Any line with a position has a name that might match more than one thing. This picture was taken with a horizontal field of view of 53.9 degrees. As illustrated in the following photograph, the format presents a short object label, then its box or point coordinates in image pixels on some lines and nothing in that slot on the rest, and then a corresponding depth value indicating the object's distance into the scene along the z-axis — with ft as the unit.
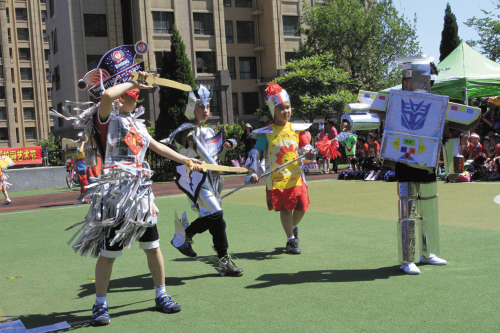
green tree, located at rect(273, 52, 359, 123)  100.58
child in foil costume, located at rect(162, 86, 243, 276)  16.44
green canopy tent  48.91
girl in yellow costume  19.27
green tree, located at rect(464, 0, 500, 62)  90.07
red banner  79.05
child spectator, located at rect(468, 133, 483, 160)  44.86
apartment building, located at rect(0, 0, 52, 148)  232.94
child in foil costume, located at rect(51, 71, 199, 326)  12.21
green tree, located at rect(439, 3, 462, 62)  122.11
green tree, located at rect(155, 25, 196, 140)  78.28
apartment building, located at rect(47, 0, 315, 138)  111.55
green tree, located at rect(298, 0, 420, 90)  112.78
